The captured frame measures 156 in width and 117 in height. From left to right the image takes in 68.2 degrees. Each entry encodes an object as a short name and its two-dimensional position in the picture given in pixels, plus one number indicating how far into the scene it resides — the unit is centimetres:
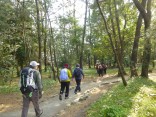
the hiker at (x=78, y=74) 710
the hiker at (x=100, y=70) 1436
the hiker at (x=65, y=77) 599
